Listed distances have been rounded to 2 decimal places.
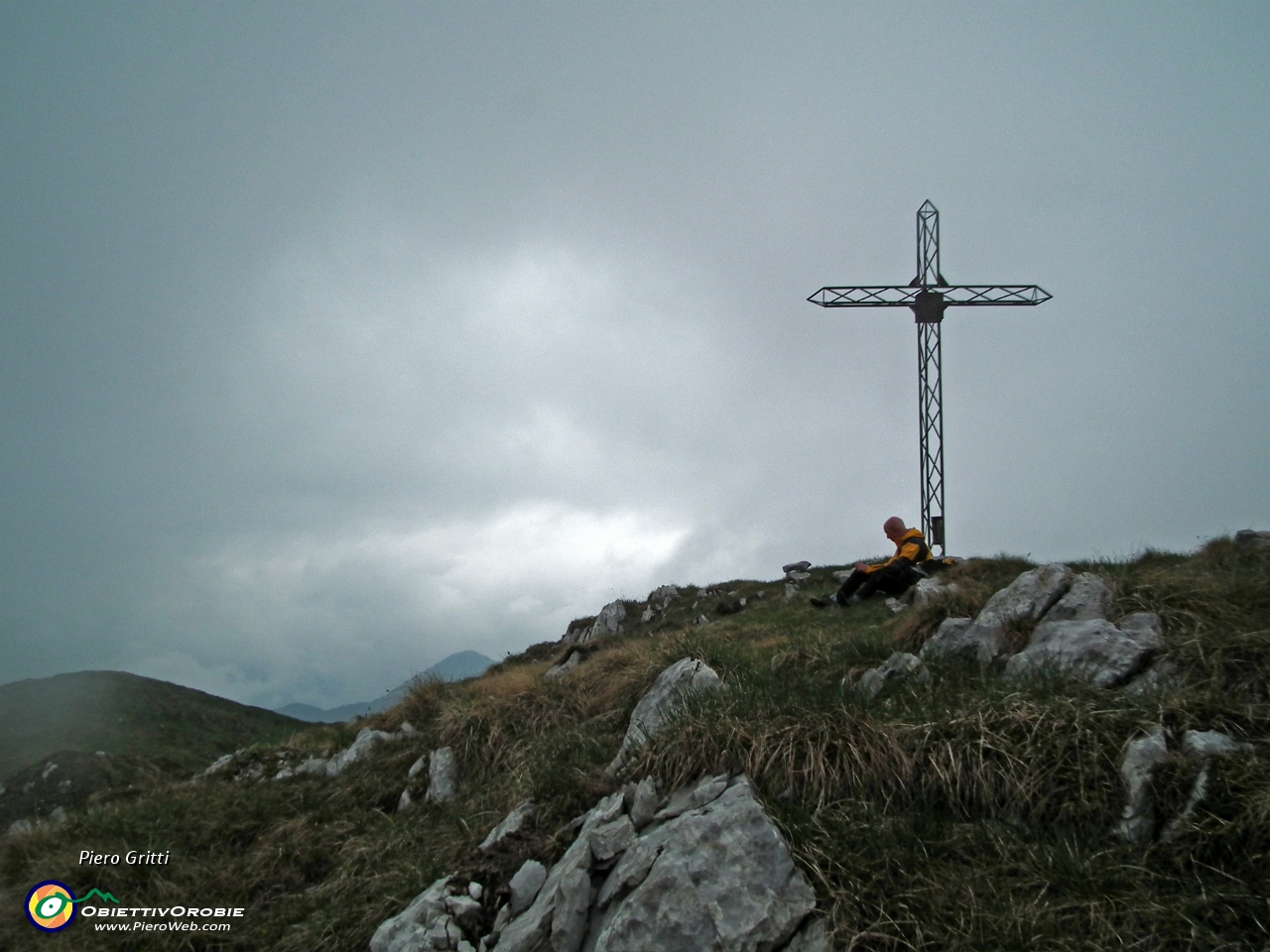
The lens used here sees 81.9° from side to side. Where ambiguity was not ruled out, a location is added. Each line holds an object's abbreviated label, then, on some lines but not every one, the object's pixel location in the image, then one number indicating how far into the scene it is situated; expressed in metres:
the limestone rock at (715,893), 4.00
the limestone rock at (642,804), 5.13
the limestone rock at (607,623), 24.36
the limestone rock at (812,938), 3.88
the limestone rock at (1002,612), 7.41
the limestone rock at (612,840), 4.84
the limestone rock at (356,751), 10.41
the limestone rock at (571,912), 4.43
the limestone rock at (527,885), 5.04
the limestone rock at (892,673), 6.73
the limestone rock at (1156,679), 5.53
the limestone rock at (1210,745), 4.41
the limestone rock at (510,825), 5.77
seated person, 13.77
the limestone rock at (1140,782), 4.22
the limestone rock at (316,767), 10.51
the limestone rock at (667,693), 6.97
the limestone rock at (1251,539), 10.61
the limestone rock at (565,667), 12.47
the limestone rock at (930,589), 9.40
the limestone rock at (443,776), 8.57
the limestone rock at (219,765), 11.74
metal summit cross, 23.09
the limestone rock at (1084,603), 7.54
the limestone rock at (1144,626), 6.59
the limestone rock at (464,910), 5.00
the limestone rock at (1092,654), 6.09
